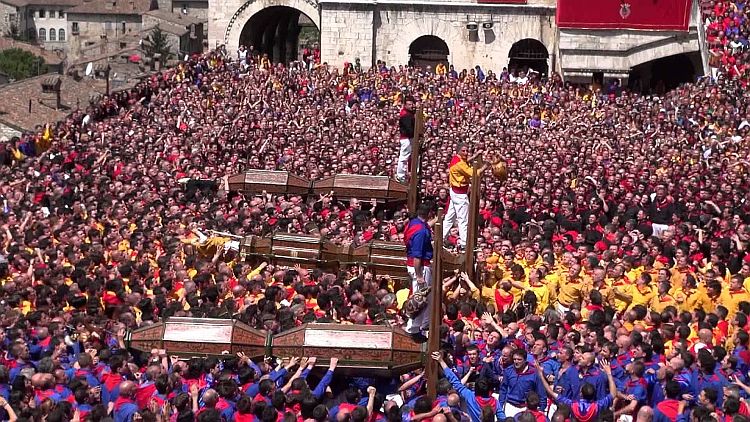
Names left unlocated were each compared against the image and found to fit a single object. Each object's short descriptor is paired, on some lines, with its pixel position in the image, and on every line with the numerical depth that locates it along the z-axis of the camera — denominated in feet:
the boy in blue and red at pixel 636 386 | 40.37
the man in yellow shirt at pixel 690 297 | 50.42
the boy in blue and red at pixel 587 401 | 39.47
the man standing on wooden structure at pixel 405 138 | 72.59
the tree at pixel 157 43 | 182.90
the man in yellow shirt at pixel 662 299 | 50.47
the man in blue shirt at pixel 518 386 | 41.57
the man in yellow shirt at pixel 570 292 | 52.26
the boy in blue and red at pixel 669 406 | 39.06
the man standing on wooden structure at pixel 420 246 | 47.85
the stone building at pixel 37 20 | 351.25
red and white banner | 129.49
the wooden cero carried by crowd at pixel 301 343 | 43.88
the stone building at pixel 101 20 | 310.04
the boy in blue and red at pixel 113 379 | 41.19
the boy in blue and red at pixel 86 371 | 41.91
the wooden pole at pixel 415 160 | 66.69
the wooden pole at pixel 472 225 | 53.67
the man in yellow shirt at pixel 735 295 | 49.96
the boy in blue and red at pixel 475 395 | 40.47
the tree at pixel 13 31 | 343.50
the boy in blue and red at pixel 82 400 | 39.96
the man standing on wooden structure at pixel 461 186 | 61.16
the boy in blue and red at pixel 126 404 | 39.45
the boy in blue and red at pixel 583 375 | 41.11
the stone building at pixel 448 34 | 140.36
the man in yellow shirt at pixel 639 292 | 51.16
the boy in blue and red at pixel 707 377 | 40.50
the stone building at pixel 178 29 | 199.41
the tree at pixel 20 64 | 284.61
